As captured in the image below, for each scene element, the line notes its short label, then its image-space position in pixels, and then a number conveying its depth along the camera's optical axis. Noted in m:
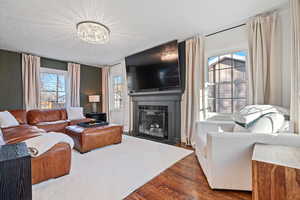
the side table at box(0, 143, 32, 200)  0.54
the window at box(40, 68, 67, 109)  4.35
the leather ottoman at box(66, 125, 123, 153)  2.49
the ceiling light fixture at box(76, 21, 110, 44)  2.21
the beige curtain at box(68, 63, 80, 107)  4.79
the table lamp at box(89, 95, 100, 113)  5.07
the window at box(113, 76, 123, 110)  5.12
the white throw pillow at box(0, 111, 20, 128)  2.89
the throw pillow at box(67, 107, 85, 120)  4.06
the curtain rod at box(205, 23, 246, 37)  2.51
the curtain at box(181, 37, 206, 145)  2.89
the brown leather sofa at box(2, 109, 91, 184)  1.56
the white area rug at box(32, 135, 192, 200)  1.44
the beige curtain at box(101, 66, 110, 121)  5.46
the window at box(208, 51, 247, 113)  2.59
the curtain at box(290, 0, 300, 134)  1.64
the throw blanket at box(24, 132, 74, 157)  1.49
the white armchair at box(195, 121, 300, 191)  1.34
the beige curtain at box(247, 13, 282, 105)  2.10
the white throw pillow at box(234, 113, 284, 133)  1.50
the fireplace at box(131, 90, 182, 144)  3.23
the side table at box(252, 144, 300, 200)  0.89
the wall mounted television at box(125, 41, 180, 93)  3.08
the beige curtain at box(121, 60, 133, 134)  4.36
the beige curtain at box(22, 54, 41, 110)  3.85
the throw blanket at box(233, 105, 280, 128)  1.58
